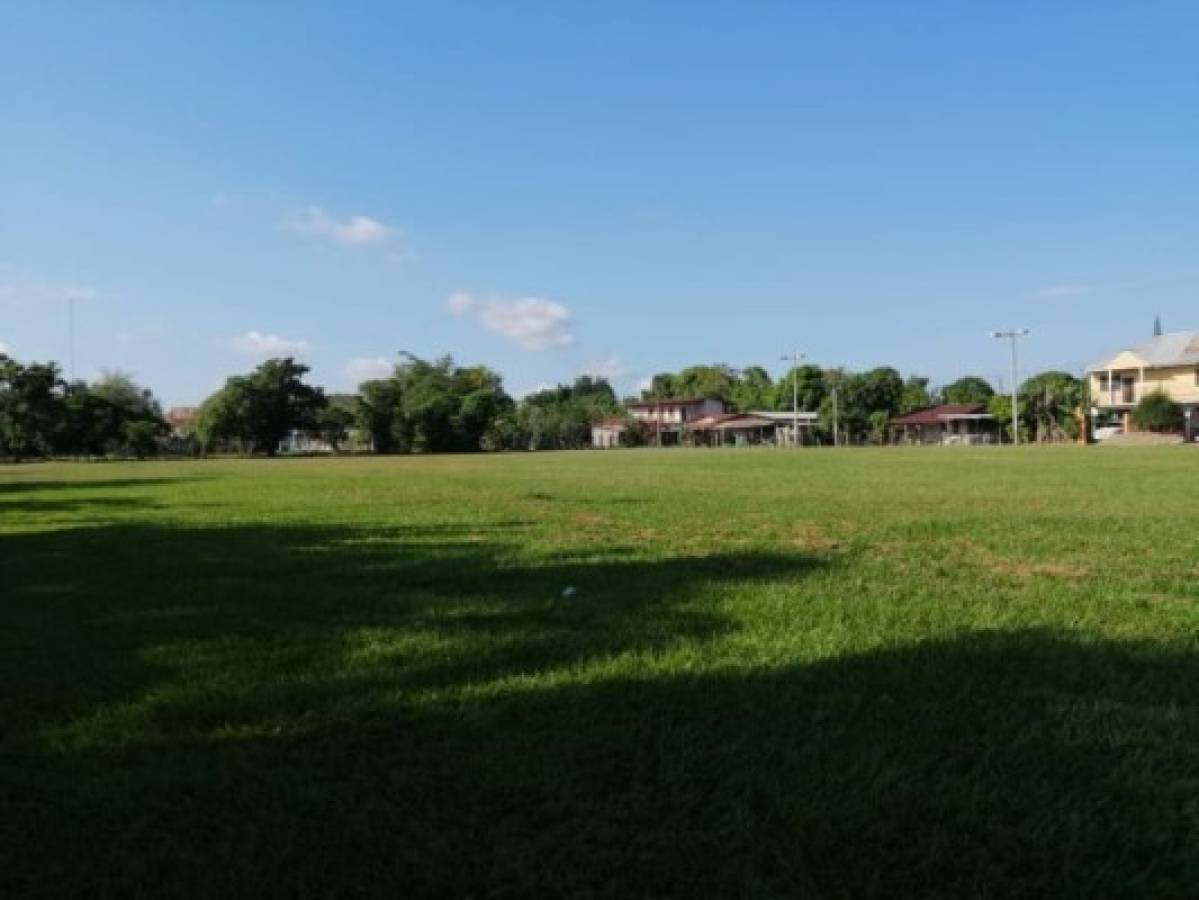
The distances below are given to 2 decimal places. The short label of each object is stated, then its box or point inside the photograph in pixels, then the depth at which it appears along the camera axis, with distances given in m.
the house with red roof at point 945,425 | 92.06
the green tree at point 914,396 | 99.75
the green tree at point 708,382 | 127.00
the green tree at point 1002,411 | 85.50
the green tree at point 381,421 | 91.50
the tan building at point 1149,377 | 67.00
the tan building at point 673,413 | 115.44
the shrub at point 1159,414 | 63.53
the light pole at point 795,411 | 94.06
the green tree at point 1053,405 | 79.56
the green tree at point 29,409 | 73.00
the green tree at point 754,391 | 115.94
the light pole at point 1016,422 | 73.31
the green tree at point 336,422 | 90.75
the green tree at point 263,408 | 84.19
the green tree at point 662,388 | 133.25
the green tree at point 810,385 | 102.57
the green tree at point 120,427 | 79.31
